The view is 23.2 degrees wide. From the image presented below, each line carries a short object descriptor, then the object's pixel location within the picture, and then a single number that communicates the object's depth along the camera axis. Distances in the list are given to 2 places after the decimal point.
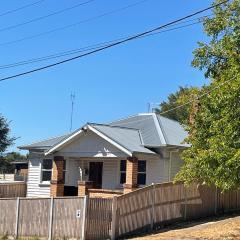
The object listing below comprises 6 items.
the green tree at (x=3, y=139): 52.91
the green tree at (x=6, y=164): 53.88
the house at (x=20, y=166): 58.54
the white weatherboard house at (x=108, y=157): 27.75
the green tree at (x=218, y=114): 16.50
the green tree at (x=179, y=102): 19.81
